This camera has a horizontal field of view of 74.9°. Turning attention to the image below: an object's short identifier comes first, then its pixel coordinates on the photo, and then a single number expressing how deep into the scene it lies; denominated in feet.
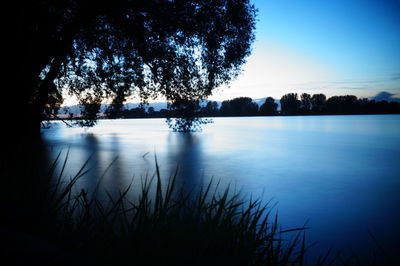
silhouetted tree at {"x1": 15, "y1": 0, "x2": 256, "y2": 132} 25.03
